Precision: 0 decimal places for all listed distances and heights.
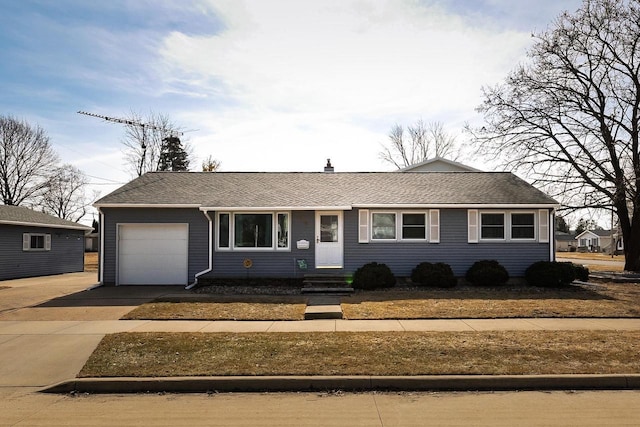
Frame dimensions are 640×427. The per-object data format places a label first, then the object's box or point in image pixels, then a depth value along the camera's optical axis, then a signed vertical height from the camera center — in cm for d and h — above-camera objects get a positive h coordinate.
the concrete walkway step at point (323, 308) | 1120 -194
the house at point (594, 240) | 7556 -131
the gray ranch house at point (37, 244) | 2219 -66
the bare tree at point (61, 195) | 4842 +395
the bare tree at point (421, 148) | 4912 +894
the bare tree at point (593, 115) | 2180 +573
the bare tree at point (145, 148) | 4266 +763
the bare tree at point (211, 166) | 4722 +668
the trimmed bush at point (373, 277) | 1561 -151
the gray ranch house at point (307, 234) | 1717 -9
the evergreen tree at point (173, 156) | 4406 +734
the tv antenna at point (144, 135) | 4168 +882
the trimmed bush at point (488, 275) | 1611 -146
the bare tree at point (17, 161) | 4353 +662
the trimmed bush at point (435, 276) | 1588 -148
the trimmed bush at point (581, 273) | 1712 -150
